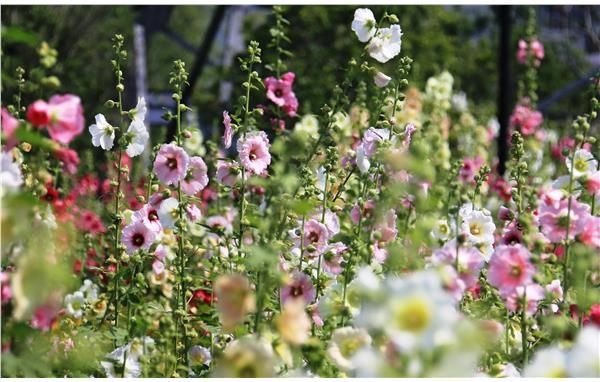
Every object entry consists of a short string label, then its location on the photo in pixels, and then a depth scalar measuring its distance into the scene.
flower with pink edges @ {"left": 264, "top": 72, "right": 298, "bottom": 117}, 6.35
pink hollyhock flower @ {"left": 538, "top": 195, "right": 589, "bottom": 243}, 4.03
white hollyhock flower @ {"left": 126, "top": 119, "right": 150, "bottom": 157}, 5.18
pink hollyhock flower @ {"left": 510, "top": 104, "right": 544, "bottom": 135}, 12.95
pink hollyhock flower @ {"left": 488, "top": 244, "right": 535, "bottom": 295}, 3.65
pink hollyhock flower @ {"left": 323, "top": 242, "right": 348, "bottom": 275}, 5.00
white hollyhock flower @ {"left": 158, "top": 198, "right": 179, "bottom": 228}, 5.28
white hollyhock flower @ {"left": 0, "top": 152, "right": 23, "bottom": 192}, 3.21
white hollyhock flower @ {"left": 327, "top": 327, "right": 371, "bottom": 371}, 3.46
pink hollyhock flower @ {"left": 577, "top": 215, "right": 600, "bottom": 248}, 4.01
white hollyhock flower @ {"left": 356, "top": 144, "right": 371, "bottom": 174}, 5.05
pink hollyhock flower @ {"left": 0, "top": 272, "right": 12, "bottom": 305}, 3.62
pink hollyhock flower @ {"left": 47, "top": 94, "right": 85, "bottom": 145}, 3.28
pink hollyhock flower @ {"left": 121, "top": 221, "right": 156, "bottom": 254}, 5.16
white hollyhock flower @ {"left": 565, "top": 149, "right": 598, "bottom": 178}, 4.50
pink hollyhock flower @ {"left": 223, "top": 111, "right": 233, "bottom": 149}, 5.19
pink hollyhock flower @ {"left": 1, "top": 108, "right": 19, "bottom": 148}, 3.16
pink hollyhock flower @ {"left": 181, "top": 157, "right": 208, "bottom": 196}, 5.16
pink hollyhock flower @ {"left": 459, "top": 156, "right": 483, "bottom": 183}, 9.77
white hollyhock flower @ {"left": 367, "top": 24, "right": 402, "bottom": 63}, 5.24
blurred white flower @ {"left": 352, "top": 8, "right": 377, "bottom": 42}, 5.26
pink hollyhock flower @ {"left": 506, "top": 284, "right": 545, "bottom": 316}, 3.84
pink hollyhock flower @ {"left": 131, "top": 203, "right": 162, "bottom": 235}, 5.14
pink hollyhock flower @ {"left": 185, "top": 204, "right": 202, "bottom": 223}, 5.40
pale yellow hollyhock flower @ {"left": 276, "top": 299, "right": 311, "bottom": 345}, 3.09
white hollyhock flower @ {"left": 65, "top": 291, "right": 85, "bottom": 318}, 5.84
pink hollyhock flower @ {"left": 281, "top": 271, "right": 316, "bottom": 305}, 4.32
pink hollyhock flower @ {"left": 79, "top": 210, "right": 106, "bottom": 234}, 8.32
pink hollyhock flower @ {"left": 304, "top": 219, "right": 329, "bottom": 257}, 4.90
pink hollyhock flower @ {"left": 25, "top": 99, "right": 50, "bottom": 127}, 3.26
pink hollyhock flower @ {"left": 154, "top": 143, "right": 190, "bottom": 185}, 4.84
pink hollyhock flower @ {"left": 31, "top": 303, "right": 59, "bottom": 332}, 3.23
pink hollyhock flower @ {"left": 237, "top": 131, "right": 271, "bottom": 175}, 5.04
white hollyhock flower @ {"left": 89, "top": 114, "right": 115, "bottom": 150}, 5.39
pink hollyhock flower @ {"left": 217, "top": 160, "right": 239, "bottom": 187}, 5.21
